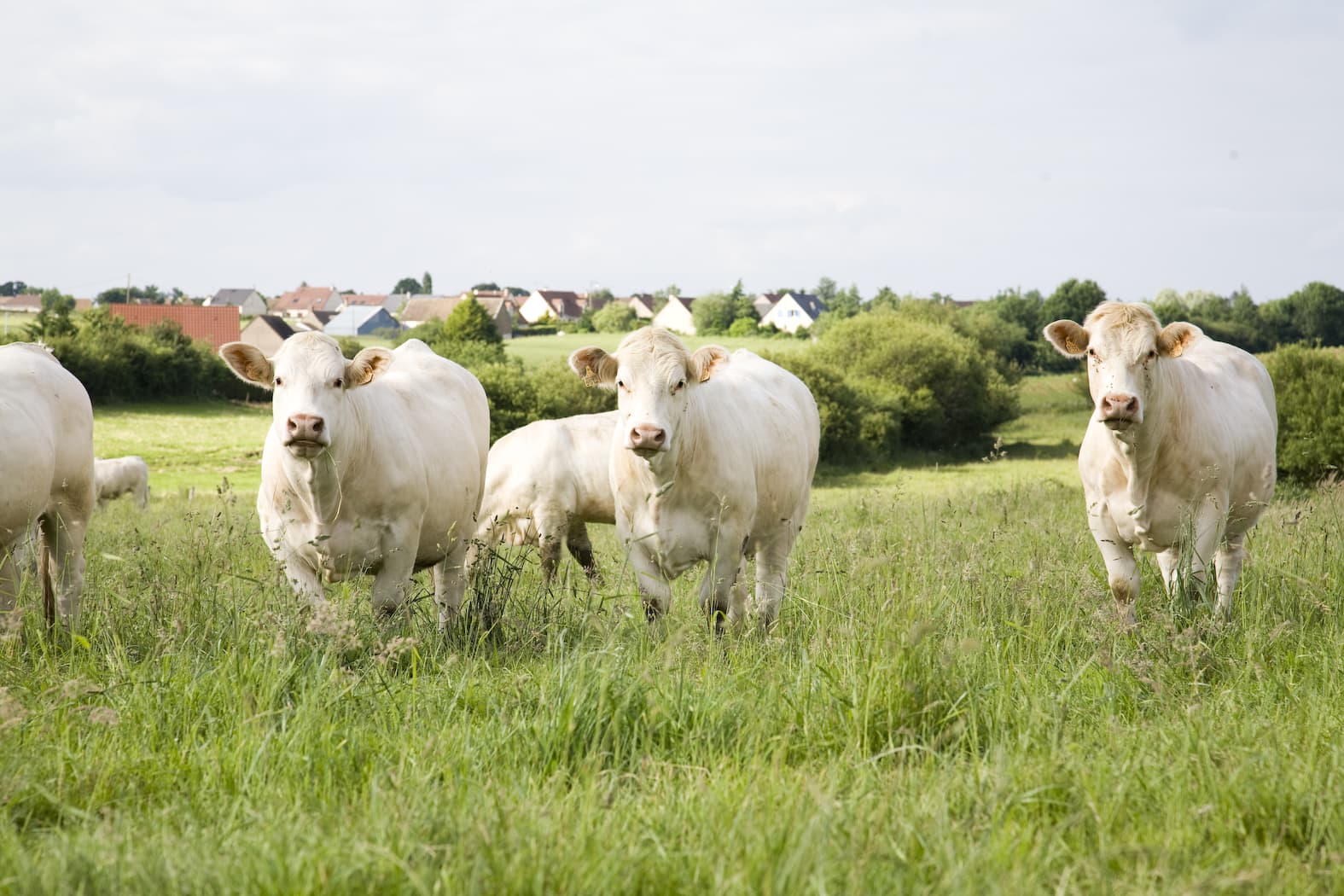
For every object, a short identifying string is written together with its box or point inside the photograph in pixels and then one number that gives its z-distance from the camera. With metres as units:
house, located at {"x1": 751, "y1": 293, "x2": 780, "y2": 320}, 167.38
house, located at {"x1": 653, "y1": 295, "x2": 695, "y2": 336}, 118.19
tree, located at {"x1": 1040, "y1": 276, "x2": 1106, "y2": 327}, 94.19
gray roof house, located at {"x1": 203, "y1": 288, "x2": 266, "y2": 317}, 157.75
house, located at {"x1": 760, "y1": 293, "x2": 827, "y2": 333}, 145.25
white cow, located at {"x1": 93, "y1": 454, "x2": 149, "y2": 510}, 22.91
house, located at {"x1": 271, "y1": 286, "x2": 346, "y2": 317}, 167.25
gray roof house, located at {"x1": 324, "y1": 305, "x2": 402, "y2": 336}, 119.12
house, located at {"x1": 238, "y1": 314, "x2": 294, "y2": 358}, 77.62
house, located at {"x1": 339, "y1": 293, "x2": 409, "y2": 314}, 161.51
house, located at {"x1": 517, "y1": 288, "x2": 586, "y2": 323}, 151.75
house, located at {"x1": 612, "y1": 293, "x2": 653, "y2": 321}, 145.32
